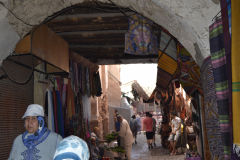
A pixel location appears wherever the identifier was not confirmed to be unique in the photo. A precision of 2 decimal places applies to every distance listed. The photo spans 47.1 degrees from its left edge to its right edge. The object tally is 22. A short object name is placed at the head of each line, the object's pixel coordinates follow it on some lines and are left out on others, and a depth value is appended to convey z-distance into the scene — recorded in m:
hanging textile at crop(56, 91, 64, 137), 5.72
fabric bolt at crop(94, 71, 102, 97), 8.59
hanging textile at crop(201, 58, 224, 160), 2.63
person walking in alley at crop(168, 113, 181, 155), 9.67
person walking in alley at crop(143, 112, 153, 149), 13.11
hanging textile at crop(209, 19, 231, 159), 2.00
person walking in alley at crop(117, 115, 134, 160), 8.95
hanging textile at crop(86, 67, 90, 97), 7.75
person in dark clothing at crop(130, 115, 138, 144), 16.05
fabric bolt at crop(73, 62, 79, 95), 6.91
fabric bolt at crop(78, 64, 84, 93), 7.24
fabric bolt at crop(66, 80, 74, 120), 6.28
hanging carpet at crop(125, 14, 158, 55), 4.39
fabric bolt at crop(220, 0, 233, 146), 1.76
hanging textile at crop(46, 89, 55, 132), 5.40
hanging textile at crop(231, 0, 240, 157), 1.61
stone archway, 2.69
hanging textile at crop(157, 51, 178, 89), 4.60
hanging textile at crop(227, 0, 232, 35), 1.79
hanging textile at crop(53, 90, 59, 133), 5.59
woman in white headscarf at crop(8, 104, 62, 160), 3.18
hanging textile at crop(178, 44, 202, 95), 3.70
